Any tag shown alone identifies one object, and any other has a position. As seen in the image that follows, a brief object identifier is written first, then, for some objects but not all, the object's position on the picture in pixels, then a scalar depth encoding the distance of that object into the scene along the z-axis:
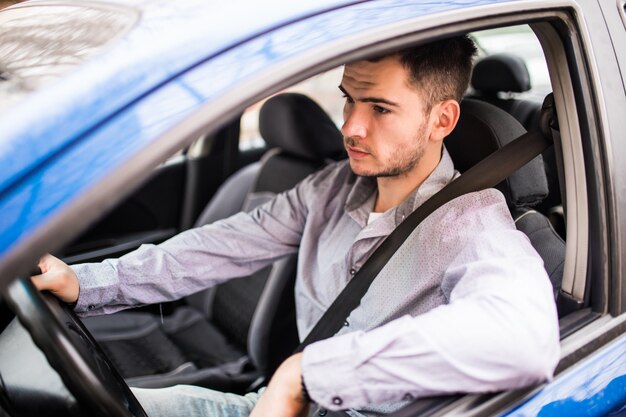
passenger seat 2.28
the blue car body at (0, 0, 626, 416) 0.76
